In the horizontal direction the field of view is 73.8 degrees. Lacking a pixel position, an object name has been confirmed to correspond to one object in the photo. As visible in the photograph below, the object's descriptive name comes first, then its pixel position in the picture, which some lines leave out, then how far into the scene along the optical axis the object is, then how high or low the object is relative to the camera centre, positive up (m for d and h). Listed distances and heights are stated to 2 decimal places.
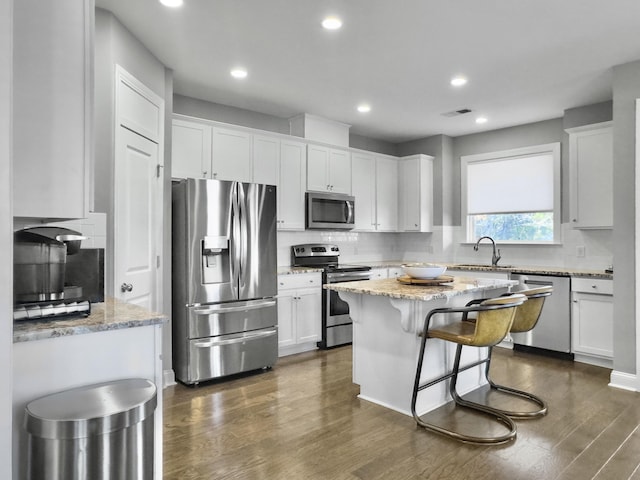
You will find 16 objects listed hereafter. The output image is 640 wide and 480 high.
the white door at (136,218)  2.87 +0.17
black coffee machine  1.58 -0.14
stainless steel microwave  5.00 +0.36
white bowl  3.10 -0.23
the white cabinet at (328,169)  5.05 +0.88
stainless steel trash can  1.28 -0.60
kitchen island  2.88 -0.73
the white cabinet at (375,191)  5.64 +0.67
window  5.17 +0.59
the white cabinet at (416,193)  5.96 +0.67
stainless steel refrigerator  3.57 -0.34
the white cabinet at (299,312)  4.41 -0.76
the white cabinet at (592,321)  4.01 -0.78
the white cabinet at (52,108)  1.47 +0.48
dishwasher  4.29 -0.83
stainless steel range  4.76 -0.44
